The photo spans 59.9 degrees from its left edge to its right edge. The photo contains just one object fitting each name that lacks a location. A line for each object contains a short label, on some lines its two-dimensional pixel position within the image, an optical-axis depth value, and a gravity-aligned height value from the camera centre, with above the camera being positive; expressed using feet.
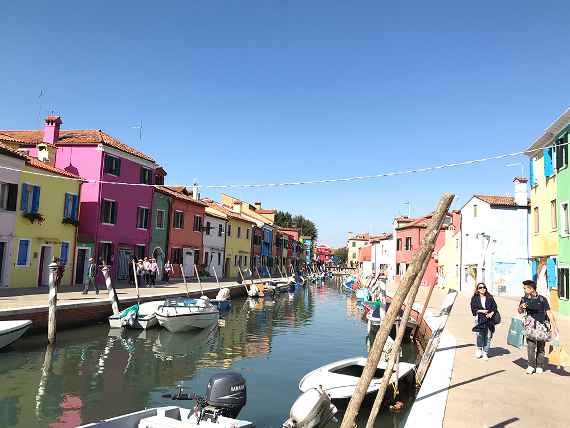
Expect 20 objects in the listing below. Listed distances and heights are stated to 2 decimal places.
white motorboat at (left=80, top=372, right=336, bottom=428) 23.76 -7.66
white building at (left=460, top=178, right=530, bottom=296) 114.32 +6.69
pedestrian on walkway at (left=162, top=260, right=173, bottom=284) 117.13 -3.01
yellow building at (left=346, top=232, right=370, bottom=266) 432.25 +19.40
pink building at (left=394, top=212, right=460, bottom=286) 182.50 +11.67
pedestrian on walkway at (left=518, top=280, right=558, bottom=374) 32.27 -2.96
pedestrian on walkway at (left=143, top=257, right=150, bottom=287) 100.32 -2.88
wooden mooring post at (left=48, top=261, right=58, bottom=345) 53.67 -6.35
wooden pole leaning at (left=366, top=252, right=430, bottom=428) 20.04 -3.37
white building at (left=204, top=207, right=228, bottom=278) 149.43 +6.53
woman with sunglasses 37.29 -3.36
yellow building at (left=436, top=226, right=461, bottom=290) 144.39 +3.09
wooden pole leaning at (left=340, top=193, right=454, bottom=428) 16.61 -1.42
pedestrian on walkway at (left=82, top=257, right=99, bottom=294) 75.92 -3.61
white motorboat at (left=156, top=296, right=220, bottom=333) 66.53 -7.53
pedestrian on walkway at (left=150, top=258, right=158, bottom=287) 100.78 -2.87
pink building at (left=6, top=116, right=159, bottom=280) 100.12 +14.48
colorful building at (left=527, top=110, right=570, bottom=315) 71.05 +9.57
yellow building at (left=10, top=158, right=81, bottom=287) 80.59 +5.14
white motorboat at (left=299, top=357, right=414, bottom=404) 33.50 -8.02
